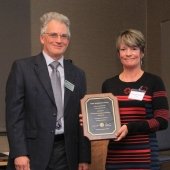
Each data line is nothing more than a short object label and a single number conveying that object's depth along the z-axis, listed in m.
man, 2.18
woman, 2.21
